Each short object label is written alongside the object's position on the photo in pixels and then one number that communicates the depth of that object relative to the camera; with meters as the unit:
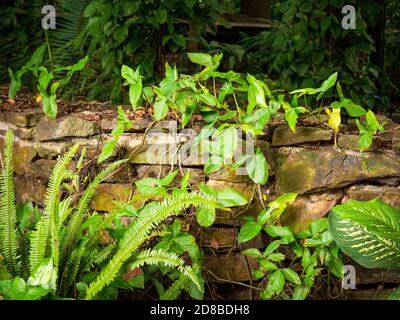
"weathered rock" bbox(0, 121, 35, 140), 3.02
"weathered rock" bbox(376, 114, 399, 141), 2.80
